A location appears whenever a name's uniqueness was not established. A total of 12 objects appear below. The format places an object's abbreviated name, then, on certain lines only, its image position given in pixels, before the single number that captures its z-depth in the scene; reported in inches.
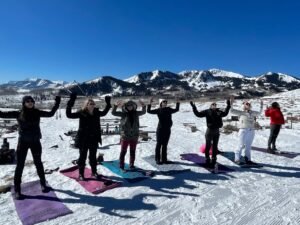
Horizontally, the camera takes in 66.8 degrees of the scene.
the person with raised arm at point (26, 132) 202.3
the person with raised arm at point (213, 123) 275.2
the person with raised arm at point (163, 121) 281.6
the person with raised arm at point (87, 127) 231.5
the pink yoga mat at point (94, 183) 221.5
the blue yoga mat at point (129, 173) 245.2
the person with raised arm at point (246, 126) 288.9
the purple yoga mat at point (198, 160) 278.2
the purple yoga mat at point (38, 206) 177.7
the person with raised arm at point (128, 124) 258.2
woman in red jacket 365.2
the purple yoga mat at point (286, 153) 349.8
